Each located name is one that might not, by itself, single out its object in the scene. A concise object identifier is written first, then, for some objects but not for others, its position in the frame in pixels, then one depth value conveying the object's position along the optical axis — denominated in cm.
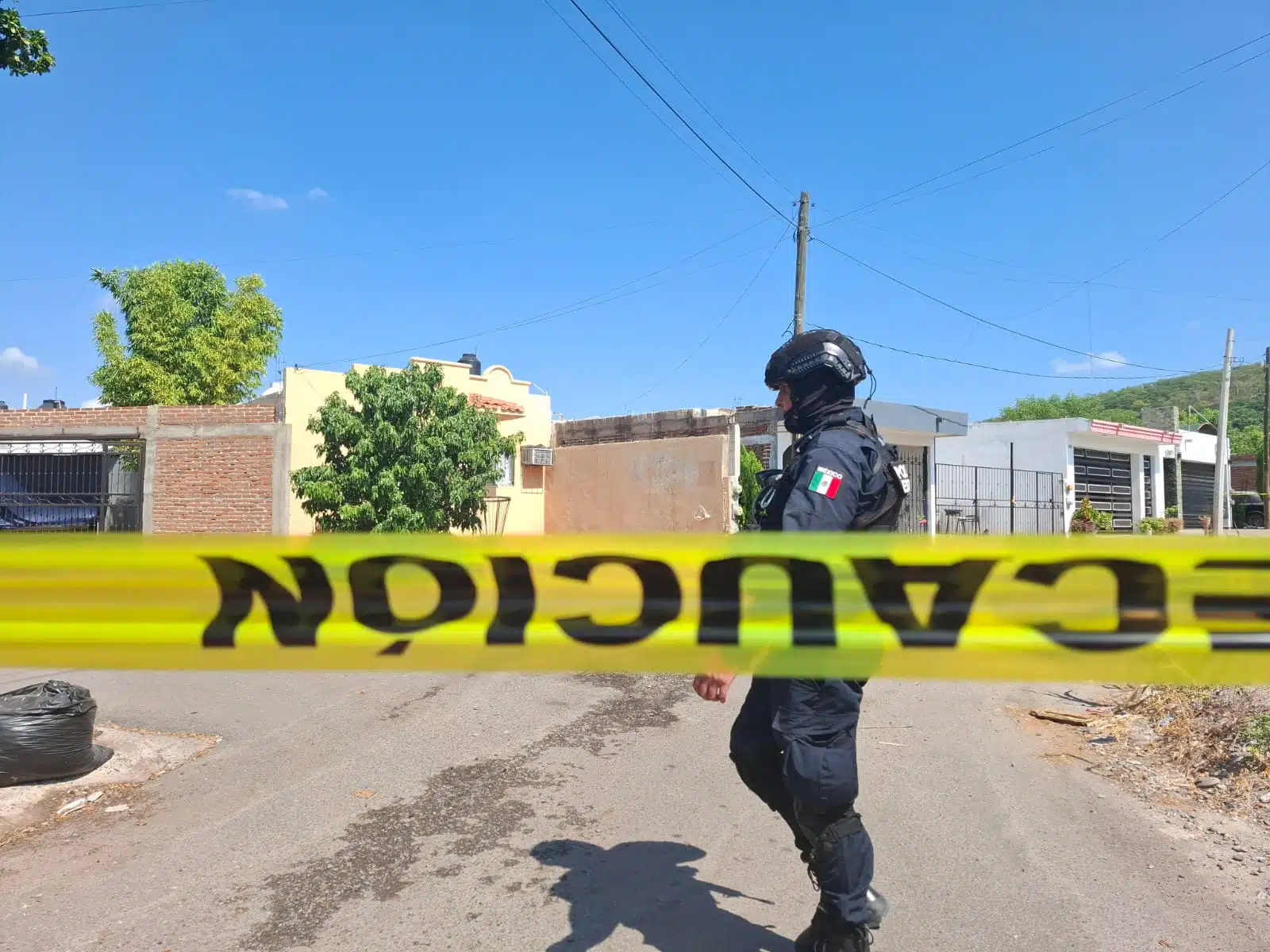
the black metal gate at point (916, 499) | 2150
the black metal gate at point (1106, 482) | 2847
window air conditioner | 2173
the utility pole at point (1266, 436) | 3026
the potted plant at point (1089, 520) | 2164
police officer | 241
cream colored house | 2022
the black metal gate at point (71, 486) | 1658
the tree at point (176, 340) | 2627
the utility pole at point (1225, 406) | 2239
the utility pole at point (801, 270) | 1664
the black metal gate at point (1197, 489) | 3684
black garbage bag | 417
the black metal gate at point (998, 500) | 2331
